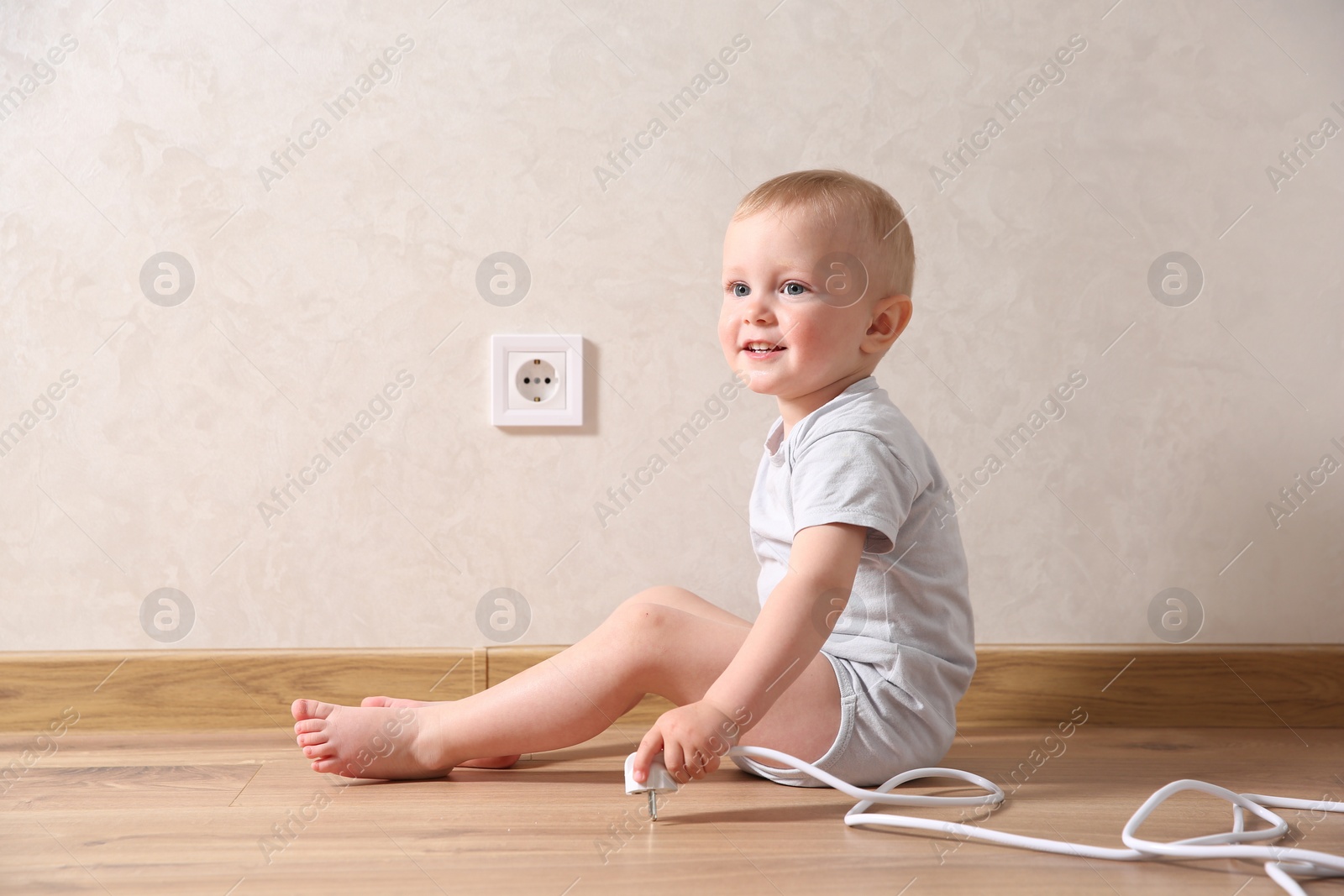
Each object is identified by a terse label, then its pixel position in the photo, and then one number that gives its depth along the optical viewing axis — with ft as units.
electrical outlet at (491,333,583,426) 3.38
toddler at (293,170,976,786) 2.57
